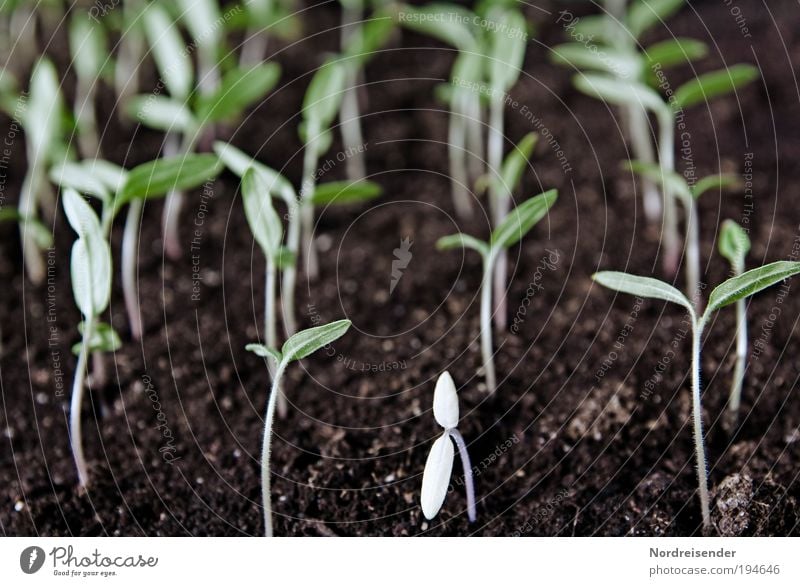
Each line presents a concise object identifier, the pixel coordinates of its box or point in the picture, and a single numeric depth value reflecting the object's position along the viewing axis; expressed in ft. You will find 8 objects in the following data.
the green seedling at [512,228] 1.13
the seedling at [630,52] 1.30
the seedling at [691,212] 1.19
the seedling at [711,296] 1.04
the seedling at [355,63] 1.38
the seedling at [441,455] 1.05
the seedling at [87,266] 1.11
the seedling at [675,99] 1.23
